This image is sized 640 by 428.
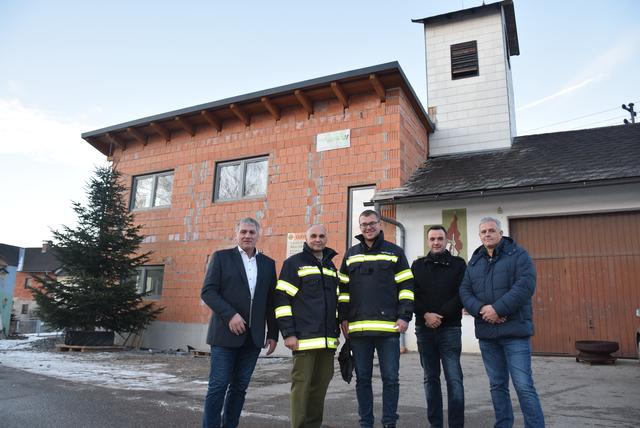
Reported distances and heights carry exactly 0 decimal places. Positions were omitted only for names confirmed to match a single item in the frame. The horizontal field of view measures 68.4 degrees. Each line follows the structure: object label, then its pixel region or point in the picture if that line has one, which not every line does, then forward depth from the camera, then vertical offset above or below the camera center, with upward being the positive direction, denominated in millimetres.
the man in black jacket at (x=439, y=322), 3973 -3
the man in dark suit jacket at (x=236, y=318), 3740 -15
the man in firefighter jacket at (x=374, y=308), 3827 +101
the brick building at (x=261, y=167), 11305 +3949
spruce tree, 11594 +1030
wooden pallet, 11398 -872
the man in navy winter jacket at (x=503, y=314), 3584 +75
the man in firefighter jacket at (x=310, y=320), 3748 -17
